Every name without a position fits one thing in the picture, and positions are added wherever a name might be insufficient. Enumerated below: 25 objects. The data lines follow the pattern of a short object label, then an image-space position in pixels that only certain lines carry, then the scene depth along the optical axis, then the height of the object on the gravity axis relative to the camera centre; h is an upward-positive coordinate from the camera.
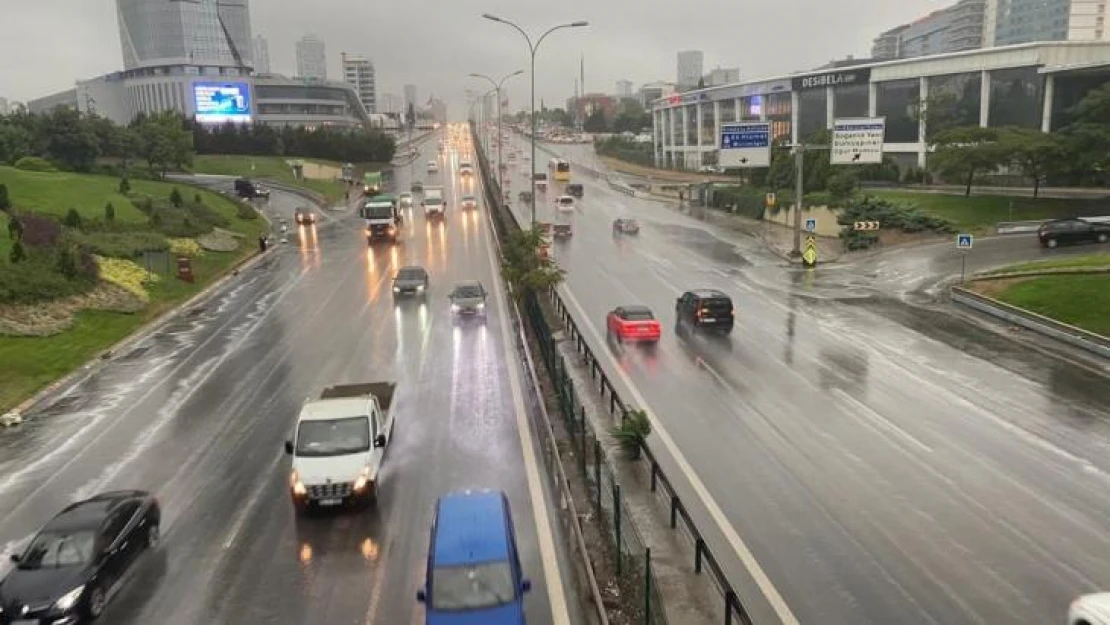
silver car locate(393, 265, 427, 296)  37.69 -5.45
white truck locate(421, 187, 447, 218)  73.50 -3.70
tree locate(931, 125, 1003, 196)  54.78 -0.22
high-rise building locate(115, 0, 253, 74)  186.25 +24.89
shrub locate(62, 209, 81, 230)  42.66 -2.38
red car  28.91 -5.96
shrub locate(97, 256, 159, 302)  35.44 -4.66
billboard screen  138.12 +11.41
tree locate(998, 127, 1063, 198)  52.72 -0.26
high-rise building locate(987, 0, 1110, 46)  190.50 +29.26
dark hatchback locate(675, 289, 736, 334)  30.47 -5.82
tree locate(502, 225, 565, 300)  30.97 -4.27
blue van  10.42 -5.43
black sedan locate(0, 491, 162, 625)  11.36 -5.76
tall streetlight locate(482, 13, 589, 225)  41.12 +7.03
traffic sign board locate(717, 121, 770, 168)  54.25 +0.74
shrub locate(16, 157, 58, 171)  67.56 +0.93
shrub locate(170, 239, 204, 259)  45.92 -4.44
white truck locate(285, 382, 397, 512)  15.07 -5.54
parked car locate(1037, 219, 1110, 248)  44.53 -4.79
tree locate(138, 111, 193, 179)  83.95 +2.83
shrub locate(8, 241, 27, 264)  32.22 -3.10
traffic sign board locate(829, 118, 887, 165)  48.69 +0.68
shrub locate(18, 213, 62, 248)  35.06 -2.48
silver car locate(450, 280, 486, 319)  32.50 -5.52
